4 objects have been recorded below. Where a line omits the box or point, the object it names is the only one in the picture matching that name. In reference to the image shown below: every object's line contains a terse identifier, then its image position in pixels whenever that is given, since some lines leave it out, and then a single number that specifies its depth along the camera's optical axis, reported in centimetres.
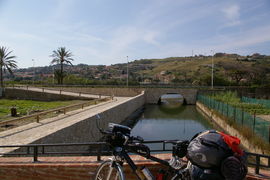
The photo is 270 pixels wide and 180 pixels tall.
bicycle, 304
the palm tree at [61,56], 5391
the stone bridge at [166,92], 4794
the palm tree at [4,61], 4647
